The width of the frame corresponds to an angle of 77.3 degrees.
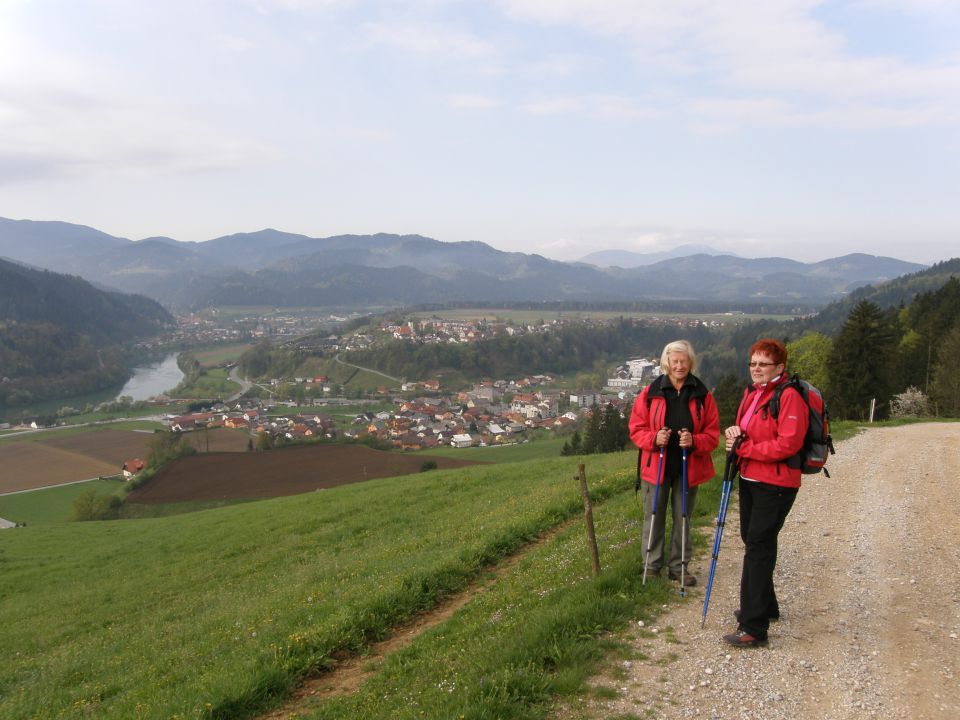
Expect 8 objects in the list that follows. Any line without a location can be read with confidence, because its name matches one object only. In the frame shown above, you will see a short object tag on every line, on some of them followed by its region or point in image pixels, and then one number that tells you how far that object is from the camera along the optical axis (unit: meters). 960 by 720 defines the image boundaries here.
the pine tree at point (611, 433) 50.66
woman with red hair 6.09
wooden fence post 8.03
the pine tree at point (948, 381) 38.59
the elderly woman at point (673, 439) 7.25
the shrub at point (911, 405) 40.41
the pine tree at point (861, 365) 39.78
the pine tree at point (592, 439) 52.19
